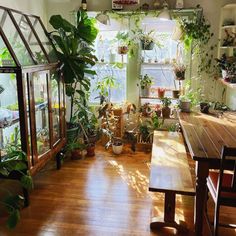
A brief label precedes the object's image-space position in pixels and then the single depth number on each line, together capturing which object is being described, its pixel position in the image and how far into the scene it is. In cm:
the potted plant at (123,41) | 400
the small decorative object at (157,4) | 374
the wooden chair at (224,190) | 159
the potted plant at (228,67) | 309
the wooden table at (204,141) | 180
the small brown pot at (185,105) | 311
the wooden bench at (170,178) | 196
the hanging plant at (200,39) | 369
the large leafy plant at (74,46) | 325
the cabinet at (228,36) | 352
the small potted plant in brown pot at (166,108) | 388
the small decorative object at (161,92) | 408
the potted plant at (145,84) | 412
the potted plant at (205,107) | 307
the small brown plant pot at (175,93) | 402
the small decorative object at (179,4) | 370
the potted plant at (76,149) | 346
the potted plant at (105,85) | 404
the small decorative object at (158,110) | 404
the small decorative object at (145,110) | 412
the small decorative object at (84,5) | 389
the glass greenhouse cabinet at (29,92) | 234
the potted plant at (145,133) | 397
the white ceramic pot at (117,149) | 376
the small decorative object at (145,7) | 382
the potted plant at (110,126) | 376
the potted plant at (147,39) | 398
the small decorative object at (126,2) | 379
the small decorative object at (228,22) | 357
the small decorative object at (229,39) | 351
